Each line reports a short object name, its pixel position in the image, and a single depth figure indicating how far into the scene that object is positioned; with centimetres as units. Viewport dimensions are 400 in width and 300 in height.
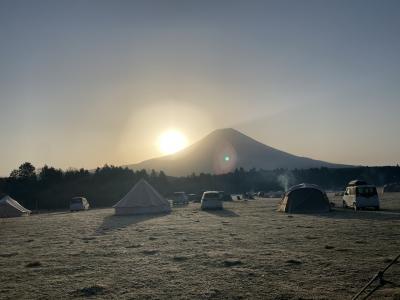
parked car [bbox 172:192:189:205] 5848
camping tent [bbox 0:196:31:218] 4803
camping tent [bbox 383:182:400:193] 7281
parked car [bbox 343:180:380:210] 3391
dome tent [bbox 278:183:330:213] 3388
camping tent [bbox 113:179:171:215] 3847
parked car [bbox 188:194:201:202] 7329
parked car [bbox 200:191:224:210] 4153
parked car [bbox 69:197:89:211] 5484
